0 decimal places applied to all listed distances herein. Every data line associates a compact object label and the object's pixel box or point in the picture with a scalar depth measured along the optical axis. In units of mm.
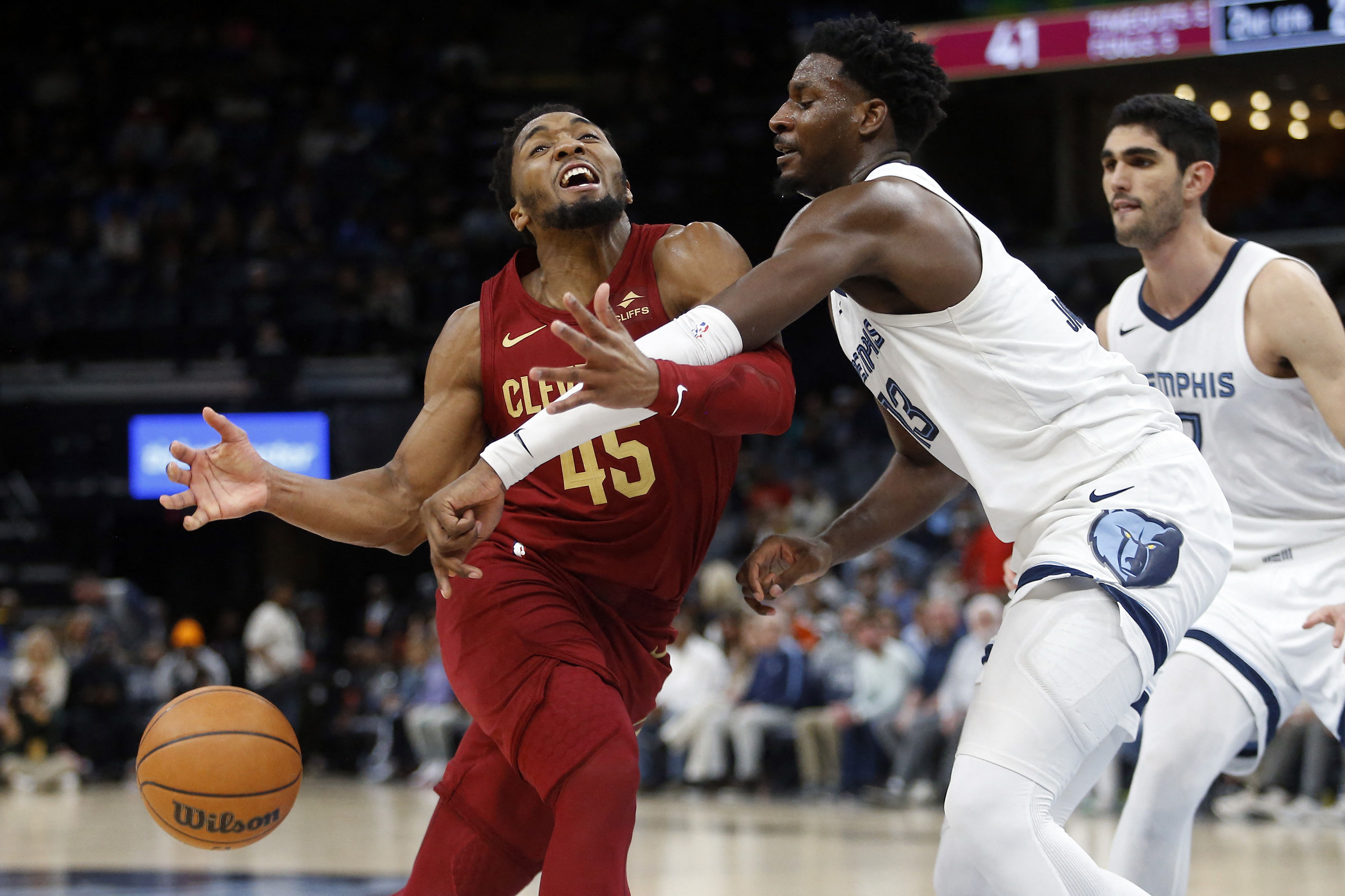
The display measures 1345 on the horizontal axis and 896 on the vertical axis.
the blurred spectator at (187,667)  13852
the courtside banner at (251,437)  15125
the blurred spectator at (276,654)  14125
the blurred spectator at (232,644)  15055
